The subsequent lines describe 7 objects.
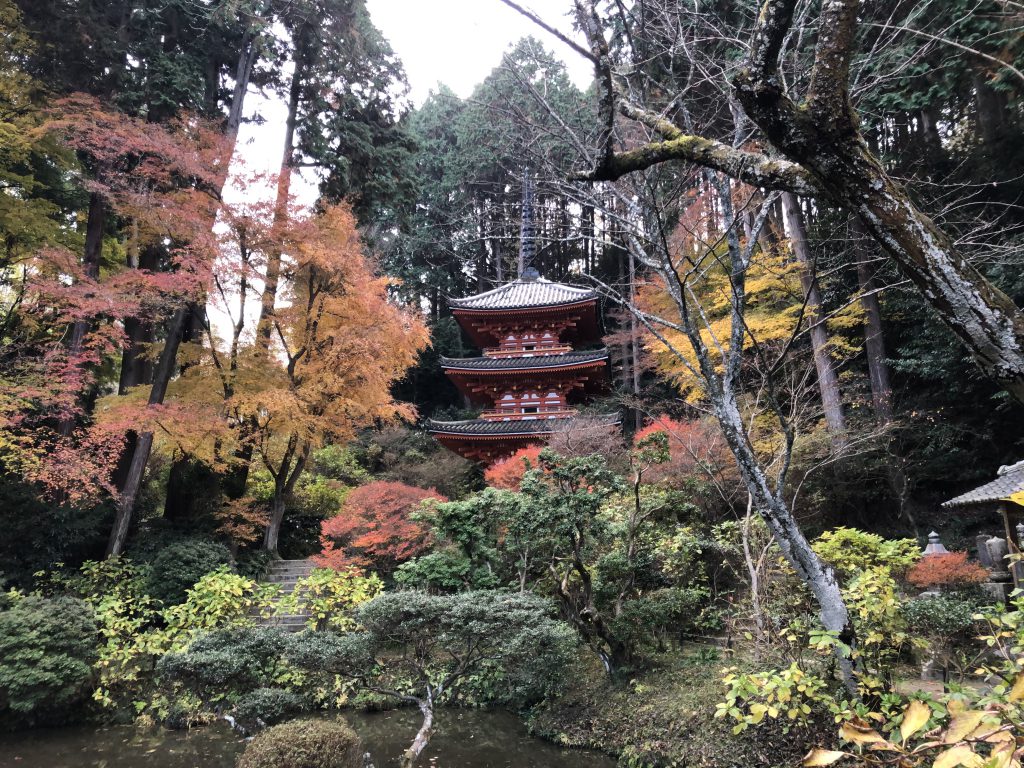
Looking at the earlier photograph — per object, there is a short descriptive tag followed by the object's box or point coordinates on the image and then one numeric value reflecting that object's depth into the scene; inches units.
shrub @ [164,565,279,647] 314.2
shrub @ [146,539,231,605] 346.6
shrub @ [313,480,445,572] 385.4
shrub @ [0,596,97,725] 254.8
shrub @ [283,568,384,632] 325.7
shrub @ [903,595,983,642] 223.6
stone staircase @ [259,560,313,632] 358.0
